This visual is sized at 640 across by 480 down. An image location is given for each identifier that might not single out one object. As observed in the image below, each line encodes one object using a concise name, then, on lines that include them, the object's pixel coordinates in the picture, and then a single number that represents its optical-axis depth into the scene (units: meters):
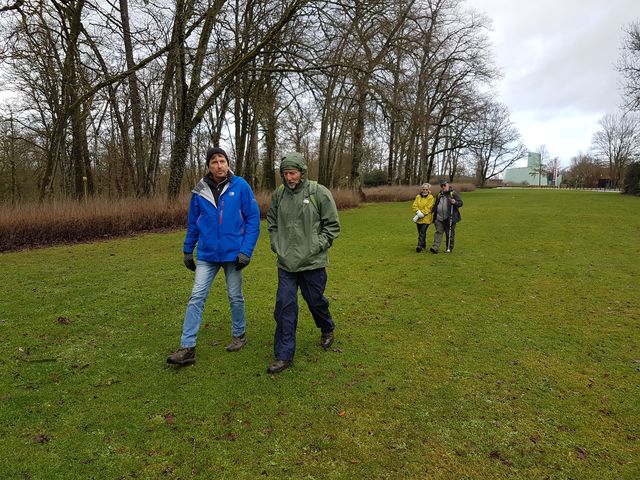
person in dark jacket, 9.48
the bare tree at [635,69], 29.00
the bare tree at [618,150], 62.91
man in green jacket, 3.88
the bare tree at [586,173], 75.94
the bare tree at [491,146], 45.00
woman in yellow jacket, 9.83
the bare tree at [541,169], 95.69
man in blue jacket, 3.96
